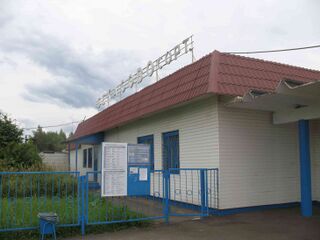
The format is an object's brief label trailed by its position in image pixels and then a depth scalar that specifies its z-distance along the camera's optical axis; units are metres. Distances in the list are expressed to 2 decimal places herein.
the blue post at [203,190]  9.10
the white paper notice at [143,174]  8.23
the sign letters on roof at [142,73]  14.19
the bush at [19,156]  14.47
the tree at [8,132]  15.60
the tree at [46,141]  72.12
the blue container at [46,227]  6.71
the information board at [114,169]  7.70
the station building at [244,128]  9.08
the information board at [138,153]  8.18
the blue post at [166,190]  8.46
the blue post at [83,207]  7.37
